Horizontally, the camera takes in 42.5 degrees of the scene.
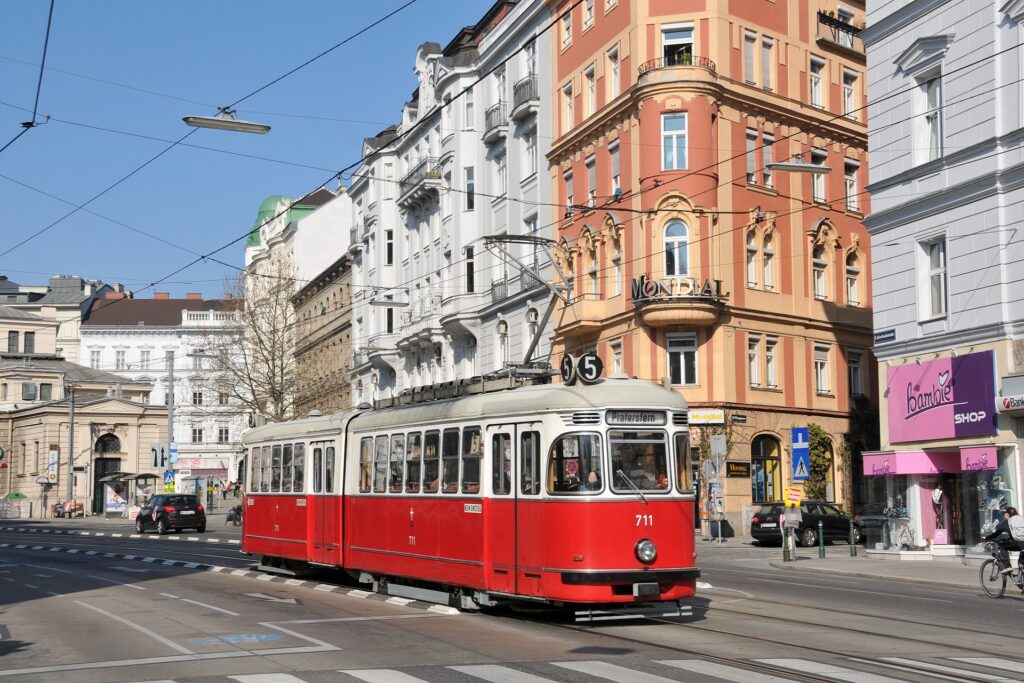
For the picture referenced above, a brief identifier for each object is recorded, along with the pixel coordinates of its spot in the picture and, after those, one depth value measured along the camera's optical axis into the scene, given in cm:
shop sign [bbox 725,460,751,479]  4228
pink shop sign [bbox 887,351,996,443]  2923
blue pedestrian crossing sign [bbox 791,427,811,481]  3197
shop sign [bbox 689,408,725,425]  4194
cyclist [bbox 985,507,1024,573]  2136
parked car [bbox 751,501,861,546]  3738
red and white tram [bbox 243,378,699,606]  1568
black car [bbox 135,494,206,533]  5191
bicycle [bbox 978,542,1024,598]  2131
